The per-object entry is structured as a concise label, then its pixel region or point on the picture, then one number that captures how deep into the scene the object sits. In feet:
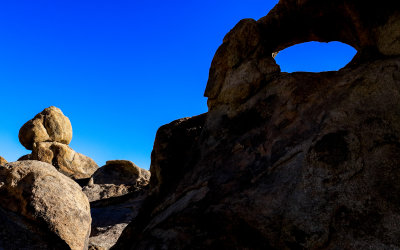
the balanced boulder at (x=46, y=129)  76.02
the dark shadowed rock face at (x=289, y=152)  12.14
